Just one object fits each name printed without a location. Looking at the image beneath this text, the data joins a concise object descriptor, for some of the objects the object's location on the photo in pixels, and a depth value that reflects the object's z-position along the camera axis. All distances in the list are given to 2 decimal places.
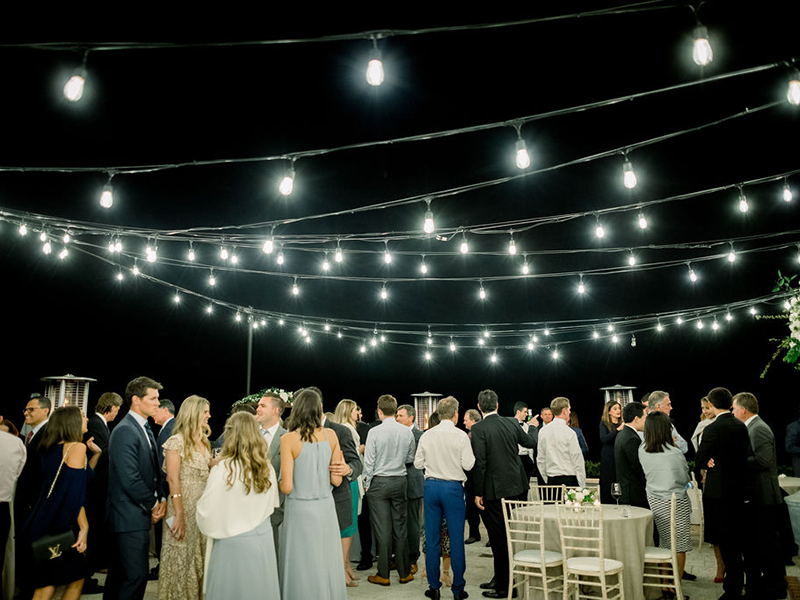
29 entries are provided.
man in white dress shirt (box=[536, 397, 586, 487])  6.52
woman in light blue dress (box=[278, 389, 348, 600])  3.83
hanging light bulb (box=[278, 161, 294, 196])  4.96
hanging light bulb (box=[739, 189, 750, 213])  6.24
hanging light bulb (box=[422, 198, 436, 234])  6.01
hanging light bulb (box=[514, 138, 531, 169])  4.46
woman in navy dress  3.81
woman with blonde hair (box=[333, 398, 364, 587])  5.70
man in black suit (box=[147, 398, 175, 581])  5.80
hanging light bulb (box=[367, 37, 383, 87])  3.53
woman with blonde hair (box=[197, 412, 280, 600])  3.42
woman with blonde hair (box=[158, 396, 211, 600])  4.04
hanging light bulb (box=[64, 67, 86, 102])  3.38
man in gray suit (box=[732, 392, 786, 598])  4.79
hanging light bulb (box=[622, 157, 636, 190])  4.97
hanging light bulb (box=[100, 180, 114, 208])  5.02
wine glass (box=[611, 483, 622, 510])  4.86
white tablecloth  4.61
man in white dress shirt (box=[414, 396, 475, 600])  5.12
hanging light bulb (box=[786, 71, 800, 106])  3.82
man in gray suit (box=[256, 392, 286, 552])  4.75
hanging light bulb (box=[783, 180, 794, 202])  6.17
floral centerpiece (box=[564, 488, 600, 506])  4.80
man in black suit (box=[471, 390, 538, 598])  5.27
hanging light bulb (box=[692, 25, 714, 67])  3.35
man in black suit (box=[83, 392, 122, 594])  5.25
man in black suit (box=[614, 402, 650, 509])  5.51
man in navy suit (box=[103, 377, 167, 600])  3.76
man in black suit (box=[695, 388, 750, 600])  4.66
